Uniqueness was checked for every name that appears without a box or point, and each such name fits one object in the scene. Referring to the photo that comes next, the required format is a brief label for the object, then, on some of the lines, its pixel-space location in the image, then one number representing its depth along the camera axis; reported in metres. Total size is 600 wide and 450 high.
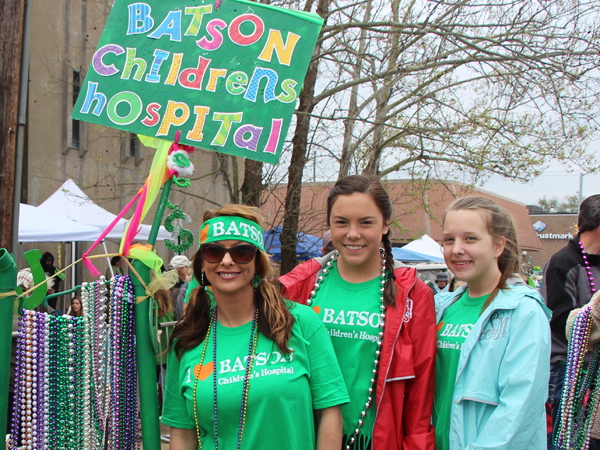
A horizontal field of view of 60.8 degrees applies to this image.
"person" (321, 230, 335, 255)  4.07
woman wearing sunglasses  1.74
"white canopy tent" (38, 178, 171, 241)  8.26
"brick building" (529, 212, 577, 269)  47.31
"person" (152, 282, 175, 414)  3.67
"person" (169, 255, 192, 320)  6.38
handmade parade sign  2.06
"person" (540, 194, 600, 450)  2.93
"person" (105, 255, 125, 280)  6.84
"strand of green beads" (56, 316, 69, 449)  1.84
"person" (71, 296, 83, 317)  5.94
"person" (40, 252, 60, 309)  8.12
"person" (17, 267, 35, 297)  4.50
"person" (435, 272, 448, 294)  10.38
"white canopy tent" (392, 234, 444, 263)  11.50
